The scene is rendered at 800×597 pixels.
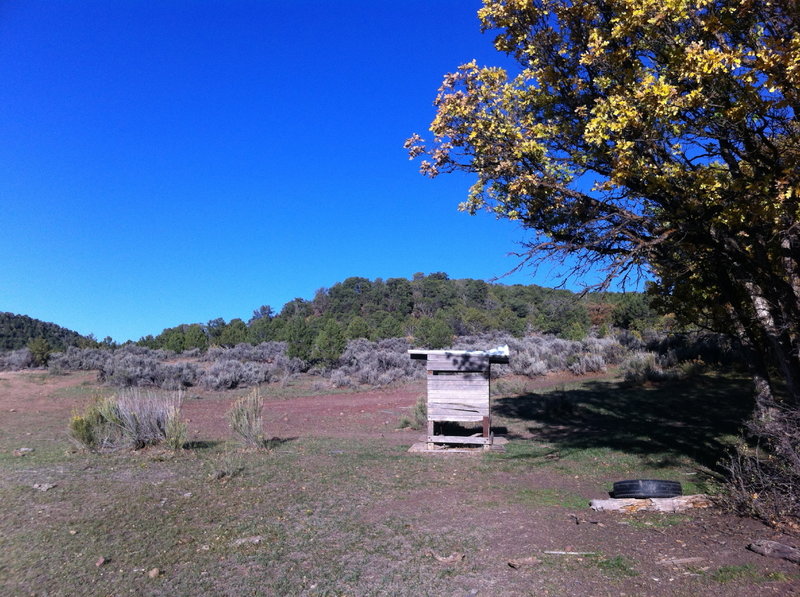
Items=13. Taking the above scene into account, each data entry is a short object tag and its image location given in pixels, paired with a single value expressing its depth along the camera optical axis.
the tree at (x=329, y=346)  29.48
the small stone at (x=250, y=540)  5.58
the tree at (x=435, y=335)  31.50
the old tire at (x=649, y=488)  6.89
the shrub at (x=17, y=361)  30.83
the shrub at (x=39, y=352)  31.42
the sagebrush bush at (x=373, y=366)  24.83
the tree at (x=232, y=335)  41.98
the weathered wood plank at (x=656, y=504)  6.61
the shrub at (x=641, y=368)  20.05
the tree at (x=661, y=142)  6.47
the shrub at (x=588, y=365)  23.80
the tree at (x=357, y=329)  39.32
